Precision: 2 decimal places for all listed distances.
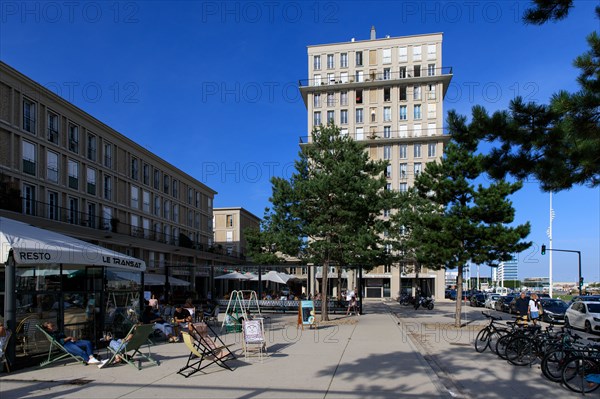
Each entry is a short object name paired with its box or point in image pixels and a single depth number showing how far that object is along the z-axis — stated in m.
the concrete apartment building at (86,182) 31.44
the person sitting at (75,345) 10.78
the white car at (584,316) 22.19
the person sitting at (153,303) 20.20
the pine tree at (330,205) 23.67
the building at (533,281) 142.96
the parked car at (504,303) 37.16
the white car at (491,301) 41.44
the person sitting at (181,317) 15.93
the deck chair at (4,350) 9.93
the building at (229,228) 83.06
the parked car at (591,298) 29.09
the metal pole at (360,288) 27.60
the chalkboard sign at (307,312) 19.47
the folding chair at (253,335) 12.12
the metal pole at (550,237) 50.73
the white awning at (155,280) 28.83
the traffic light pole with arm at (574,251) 45.97
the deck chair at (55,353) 10.64
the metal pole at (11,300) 10.32
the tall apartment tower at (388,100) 67.38
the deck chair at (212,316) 20.97
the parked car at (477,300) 48.00
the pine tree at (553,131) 7.79
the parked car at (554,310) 27.50
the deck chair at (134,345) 10.68
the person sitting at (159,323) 15.37
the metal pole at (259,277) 27.23
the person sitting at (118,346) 10.57
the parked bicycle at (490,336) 13.26
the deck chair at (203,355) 10.06
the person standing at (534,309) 17.46
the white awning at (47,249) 10.38
